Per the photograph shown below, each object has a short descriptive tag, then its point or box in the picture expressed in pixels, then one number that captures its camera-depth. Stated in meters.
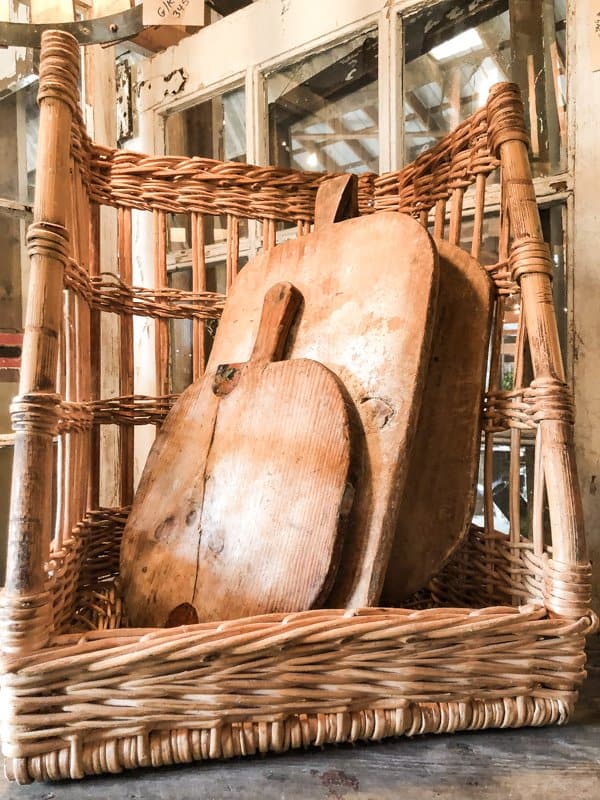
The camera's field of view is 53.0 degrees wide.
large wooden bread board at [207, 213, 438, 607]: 0.58
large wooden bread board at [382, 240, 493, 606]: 0.64
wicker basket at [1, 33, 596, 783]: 0.46
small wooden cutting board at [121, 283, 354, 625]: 0.58
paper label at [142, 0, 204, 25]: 0.80
